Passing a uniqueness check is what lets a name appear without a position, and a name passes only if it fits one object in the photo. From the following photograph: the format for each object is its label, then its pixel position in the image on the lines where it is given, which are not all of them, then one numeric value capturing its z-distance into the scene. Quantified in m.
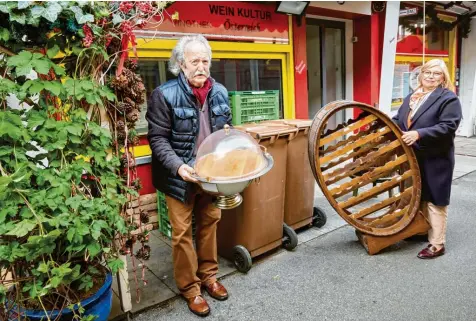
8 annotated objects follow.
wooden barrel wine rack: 3.35
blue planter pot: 2.06
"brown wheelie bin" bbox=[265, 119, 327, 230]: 3.75
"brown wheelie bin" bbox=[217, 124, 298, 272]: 3.28
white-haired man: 2.55
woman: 3.22
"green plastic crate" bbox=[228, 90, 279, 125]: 4.00
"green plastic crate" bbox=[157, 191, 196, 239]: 4.02
